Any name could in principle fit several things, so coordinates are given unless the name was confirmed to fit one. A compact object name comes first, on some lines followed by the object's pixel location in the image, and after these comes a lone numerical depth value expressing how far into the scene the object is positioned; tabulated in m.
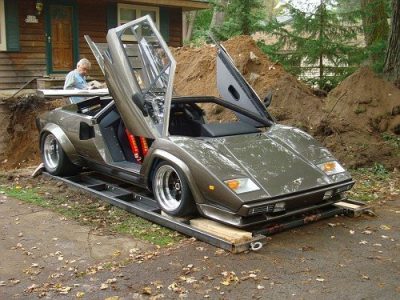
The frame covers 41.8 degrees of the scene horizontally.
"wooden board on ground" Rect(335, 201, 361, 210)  6.22
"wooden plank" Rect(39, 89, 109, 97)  7.51
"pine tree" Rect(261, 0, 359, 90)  13.50
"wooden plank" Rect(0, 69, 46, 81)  16.53
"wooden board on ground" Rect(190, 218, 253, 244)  5.11
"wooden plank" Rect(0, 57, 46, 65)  16.53
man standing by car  9.13
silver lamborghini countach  5.35
